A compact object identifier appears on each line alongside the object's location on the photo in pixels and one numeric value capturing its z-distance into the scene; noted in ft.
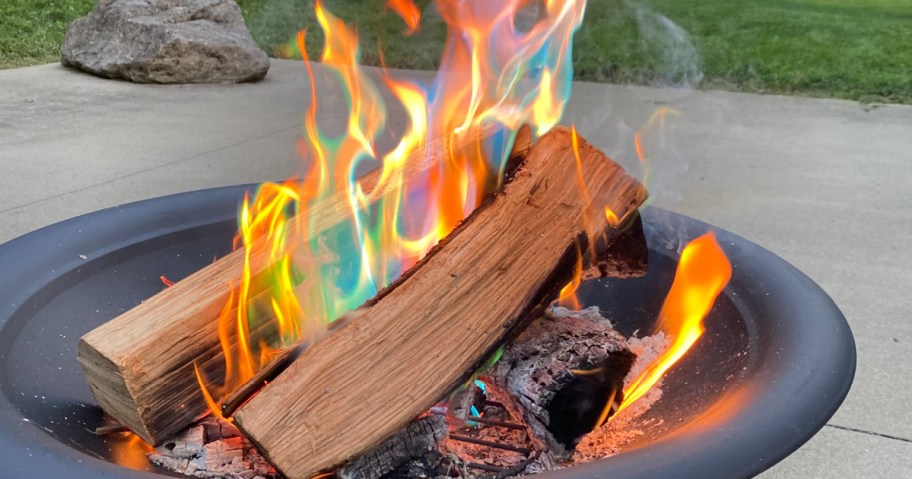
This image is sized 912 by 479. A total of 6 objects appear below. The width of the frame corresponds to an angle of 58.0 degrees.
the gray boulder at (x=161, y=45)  18.03
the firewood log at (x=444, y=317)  3.71
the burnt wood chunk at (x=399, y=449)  3.86
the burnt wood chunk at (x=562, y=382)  4.46
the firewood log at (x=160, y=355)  3.95
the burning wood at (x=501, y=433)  4.12
